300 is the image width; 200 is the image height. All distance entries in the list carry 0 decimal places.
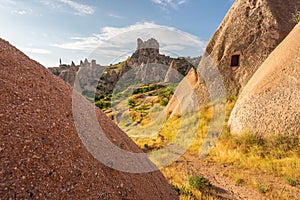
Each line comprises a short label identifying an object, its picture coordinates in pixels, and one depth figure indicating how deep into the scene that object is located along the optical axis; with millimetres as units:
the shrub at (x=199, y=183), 6594
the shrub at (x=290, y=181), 6295
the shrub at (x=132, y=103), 40156
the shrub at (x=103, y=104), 46781
